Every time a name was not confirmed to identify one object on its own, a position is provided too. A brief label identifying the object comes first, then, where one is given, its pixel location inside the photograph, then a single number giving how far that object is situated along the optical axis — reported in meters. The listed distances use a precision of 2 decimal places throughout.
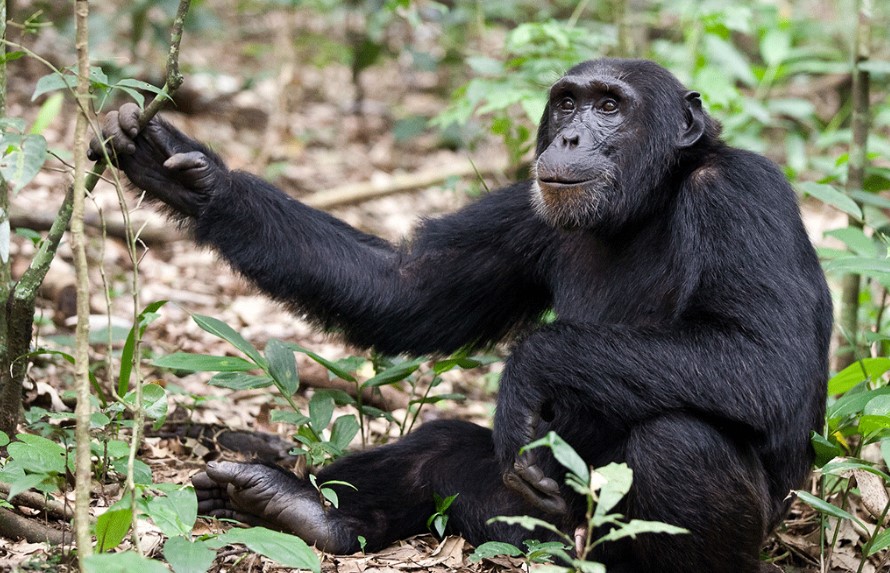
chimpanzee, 9.93
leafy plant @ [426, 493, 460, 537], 11.40
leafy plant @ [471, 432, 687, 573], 7.22
